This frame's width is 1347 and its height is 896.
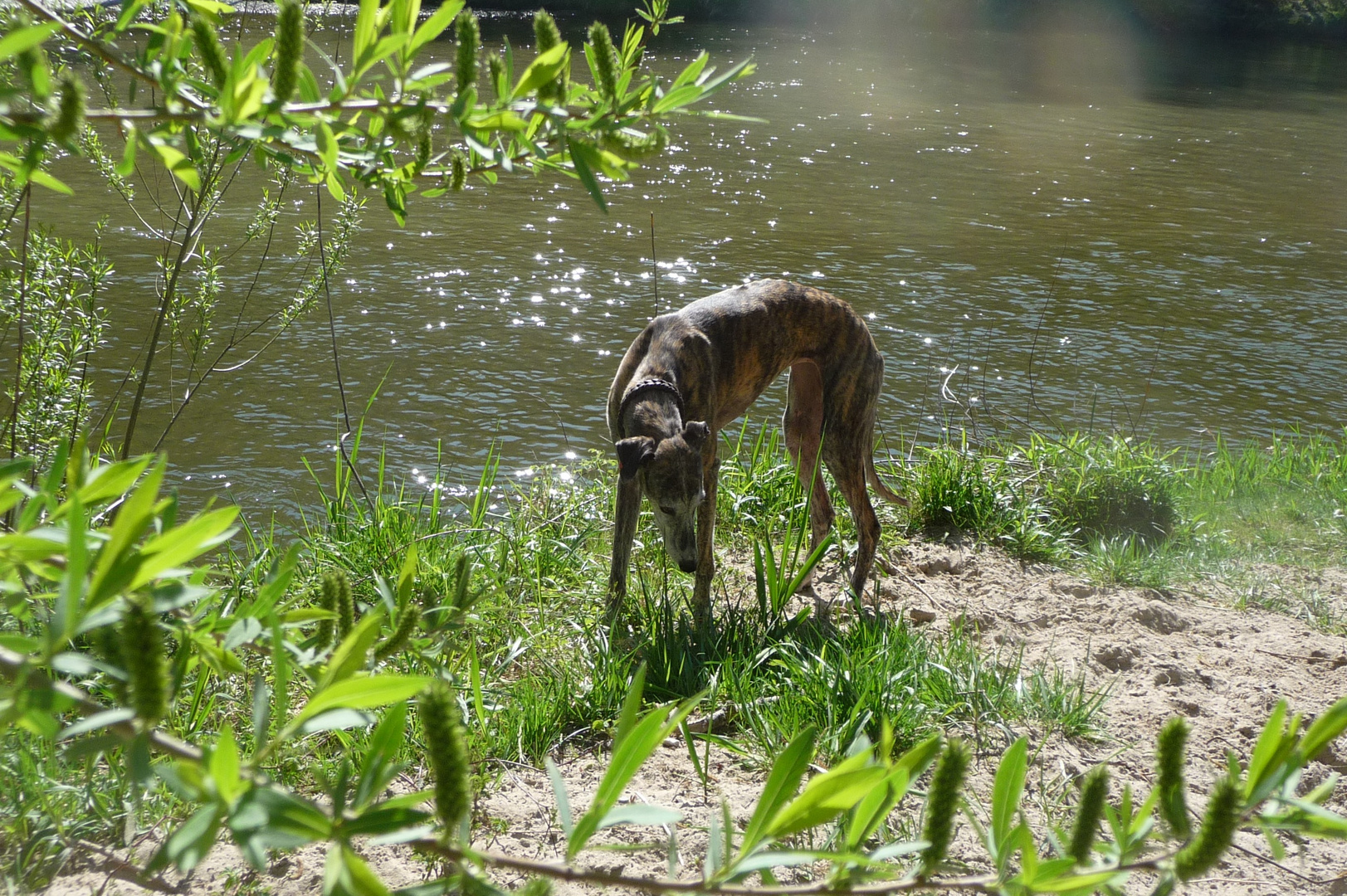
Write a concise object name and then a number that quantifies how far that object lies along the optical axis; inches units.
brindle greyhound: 343.3
